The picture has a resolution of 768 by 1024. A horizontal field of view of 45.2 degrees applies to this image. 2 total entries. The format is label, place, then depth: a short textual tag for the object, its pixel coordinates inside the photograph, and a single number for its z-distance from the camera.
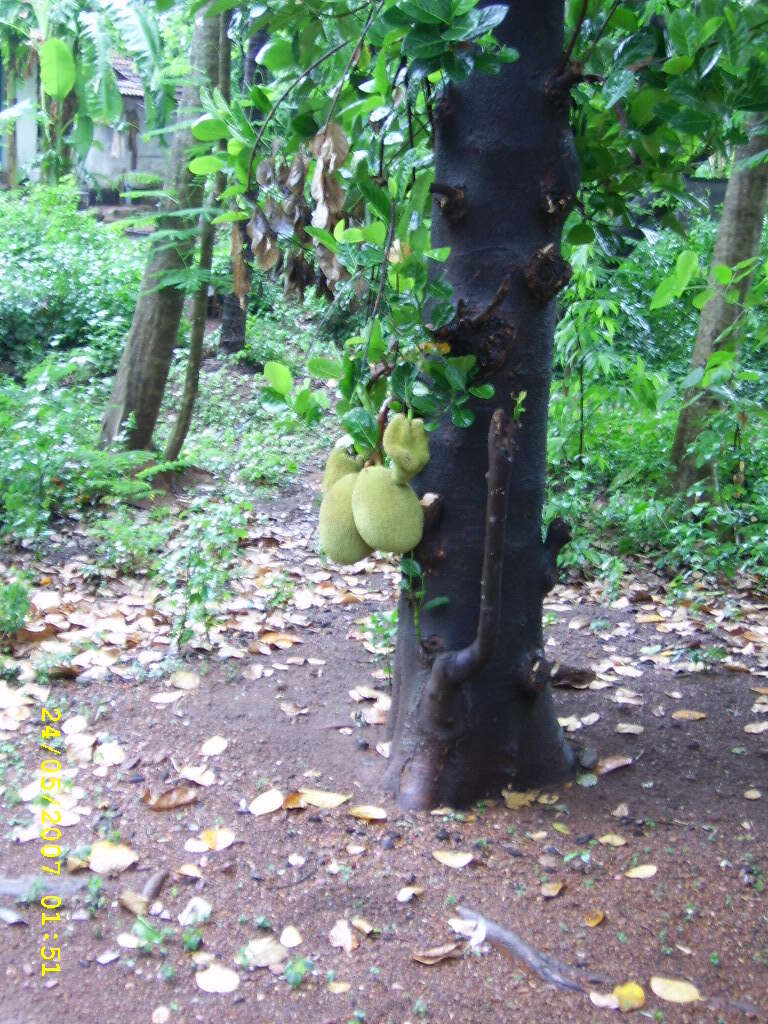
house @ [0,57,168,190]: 15.75
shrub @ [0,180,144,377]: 8.47
